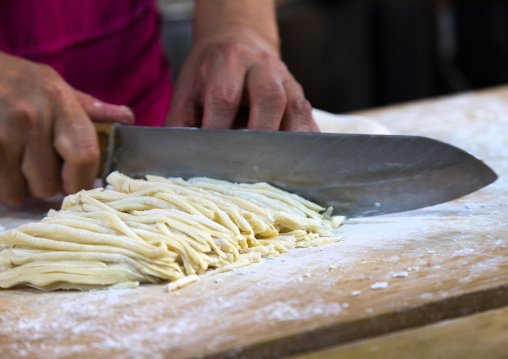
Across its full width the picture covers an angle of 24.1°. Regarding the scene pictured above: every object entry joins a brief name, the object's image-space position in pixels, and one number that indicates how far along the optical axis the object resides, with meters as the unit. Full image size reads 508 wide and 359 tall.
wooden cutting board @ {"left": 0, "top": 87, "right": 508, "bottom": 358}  0.67
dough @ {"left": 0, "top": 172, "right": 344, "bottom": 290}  0.73
